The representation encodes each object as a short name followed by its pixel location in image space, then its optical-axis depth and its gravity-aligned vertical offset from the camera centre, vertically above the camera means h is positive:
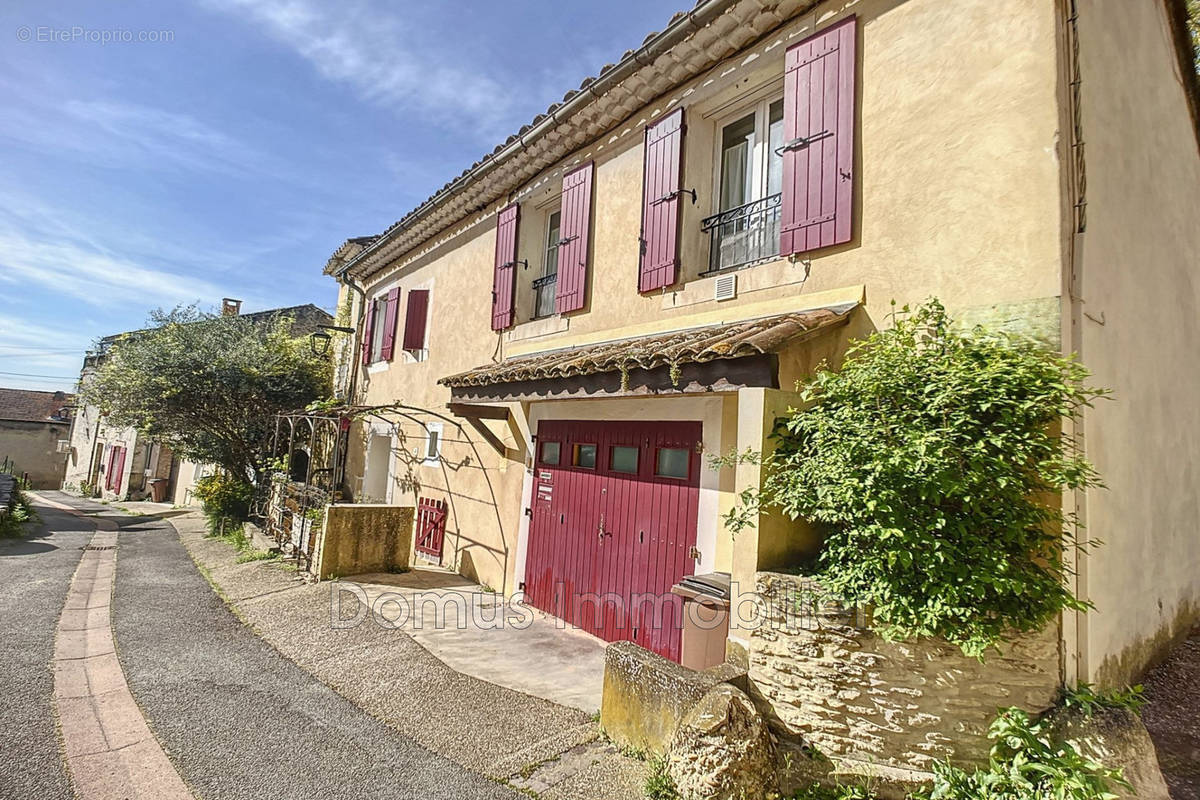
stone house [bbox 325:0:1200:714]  3.78 +1.83
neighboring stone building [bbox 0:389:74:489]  32.09 -0.67
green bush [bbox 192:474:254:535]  12.91 -1.38
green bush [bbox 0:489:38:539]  11.41 -1.95
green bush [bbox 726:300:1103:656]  3.00 +0.00
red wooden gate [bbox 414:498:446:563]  9.02 -1.17
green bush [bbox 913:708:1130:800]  2.79 -1.38
